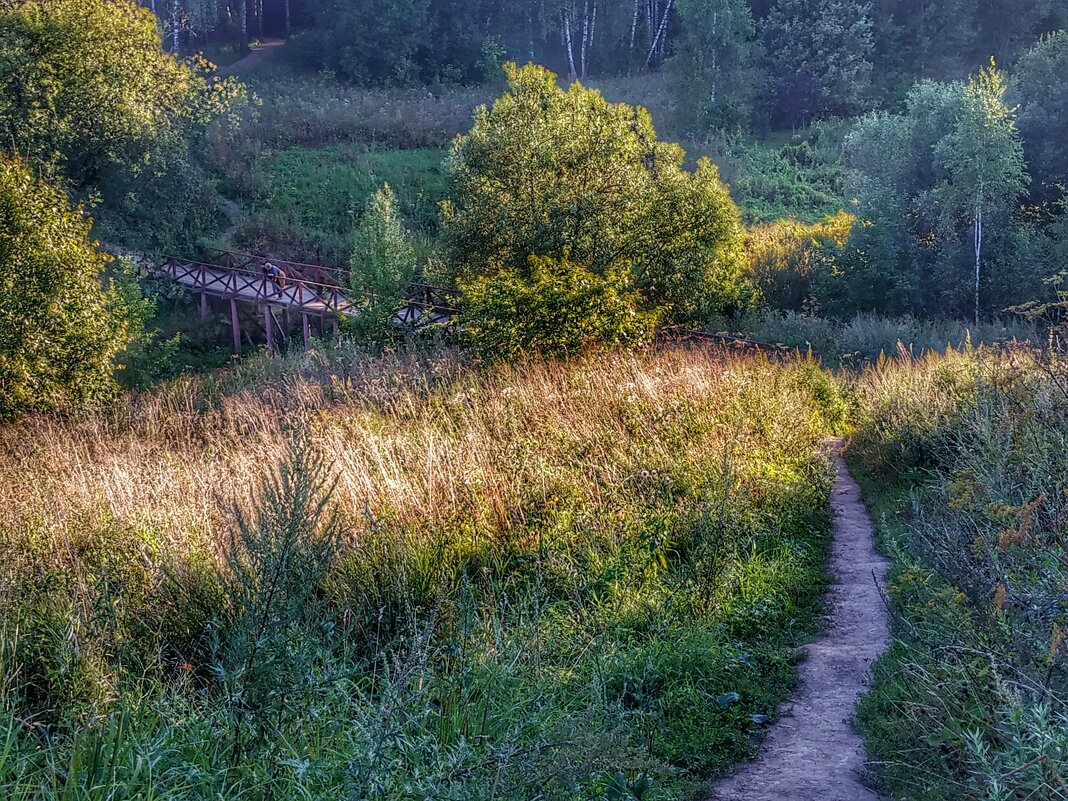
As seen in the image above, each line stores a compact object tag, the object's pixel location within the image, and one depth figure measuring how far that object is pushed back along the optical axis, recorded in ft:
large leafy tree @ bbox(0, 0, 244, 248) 79.77
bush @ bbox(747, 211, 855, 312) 86.07
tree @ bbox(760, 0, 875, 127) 144.56
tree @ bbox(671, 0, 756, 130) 140.26
